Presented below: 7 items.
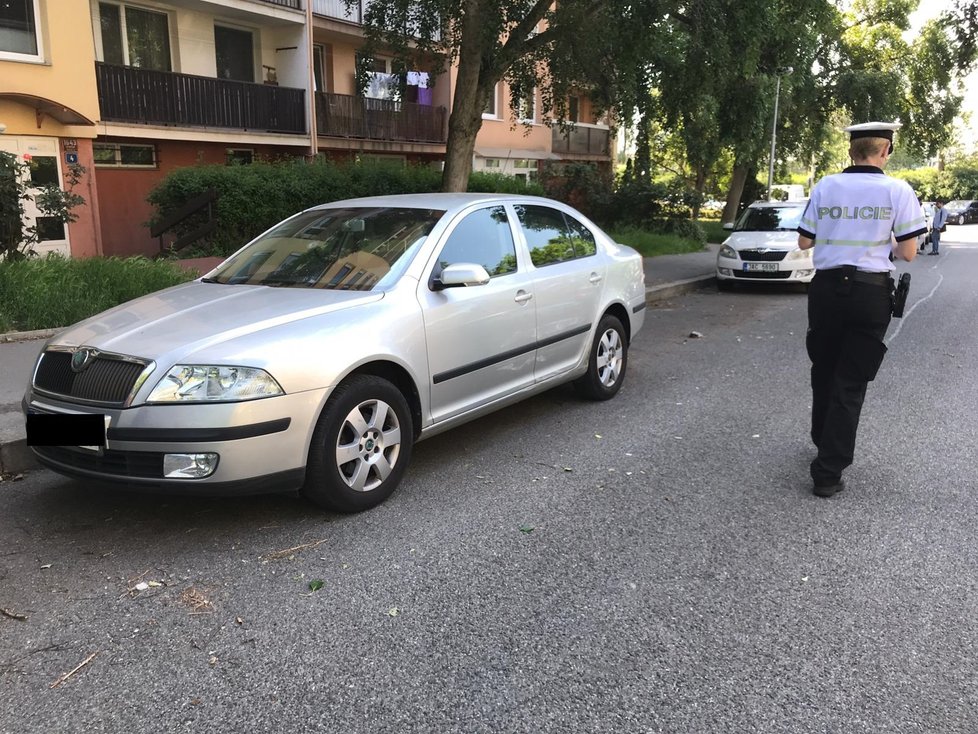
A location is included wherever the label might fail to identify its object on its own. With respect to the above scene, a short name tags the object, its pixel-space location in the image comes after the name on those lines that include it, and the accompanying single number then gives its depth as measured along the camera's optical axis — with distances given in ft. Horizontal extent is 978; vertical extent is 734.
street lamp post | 66.93
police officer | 14.14
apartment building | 44.62
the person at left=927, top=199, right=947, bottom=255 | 75.95
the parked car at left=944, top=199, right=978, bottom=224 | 161.38
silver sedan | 12.03
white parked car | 45.29
